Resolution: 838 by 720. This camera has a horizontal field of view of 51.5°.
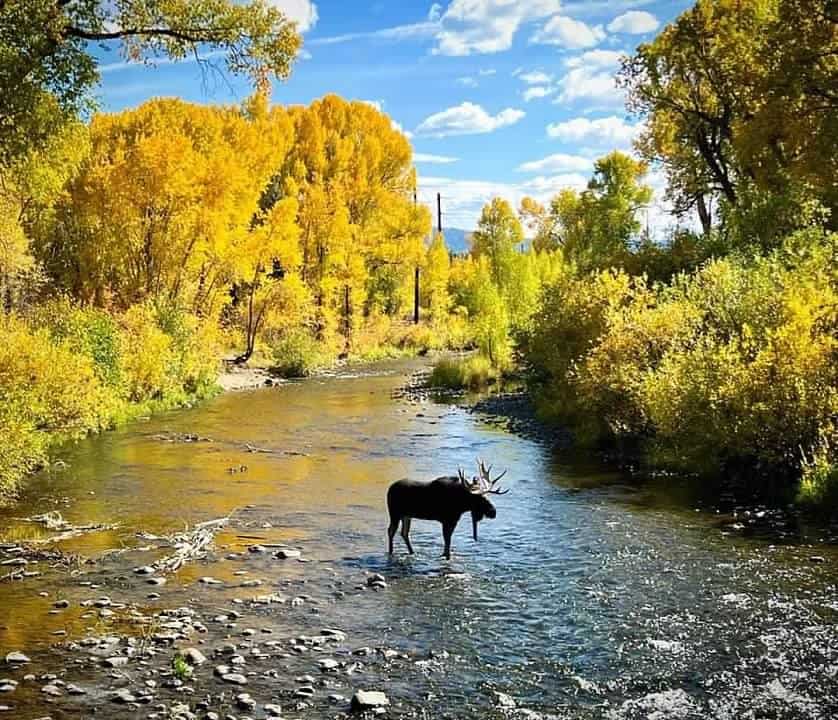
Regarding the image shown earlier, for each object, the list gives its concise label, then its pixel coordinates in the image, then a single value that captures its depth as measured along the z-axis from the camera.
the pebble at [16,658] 9.11
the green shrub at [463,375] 39.16
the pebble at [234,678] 8.70
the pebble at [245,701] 8.15
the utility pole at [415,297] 64.82
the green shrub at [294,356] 43.25
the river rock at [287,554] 13.22
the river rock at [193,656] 9.17
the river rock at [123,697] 8.24
